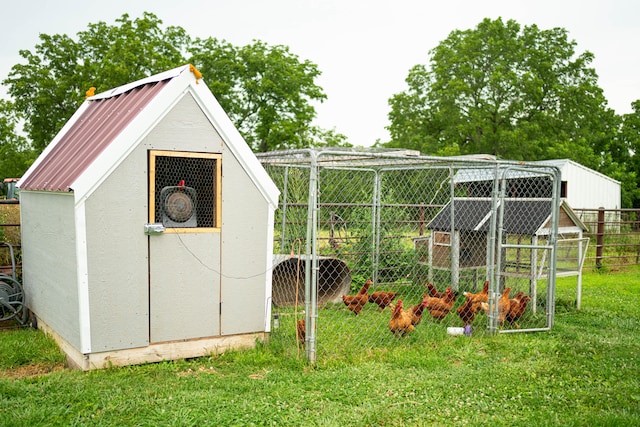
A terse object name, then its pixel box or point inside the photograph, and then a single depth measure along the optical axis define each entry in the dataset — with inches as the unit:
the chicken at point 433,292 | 323.3
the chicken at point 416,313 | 280.1
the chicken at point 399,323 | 269.1
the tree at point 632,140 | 1347.2
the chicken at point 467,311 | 296.5
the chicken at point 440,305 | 301.6
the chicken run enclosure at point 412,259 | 274.5
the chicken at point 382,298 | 324.5
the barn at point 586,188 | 894.4
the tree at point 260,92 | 1278.3
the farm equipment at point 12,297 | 299.1
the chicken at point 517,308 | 301.8
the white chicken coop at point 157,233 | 222.1
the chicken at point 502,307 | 295.7
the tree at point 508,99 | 1192.8
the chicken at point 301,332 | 250.5
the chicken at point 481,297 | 309.1
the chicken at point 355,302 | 318.3
